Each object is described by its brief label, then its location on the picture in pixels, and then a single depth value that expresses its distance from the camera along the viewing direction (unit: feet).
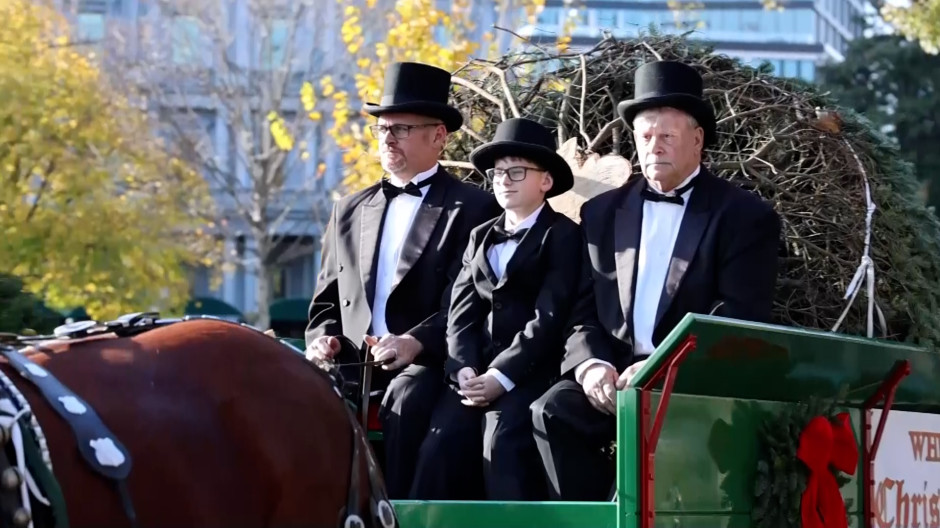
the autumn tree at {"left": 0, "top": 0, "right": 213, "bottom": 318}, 56.03
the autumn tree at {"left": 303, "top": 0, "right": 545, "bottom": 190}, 40.73
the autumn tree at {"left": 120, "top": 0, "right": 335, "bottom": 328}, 89.81
